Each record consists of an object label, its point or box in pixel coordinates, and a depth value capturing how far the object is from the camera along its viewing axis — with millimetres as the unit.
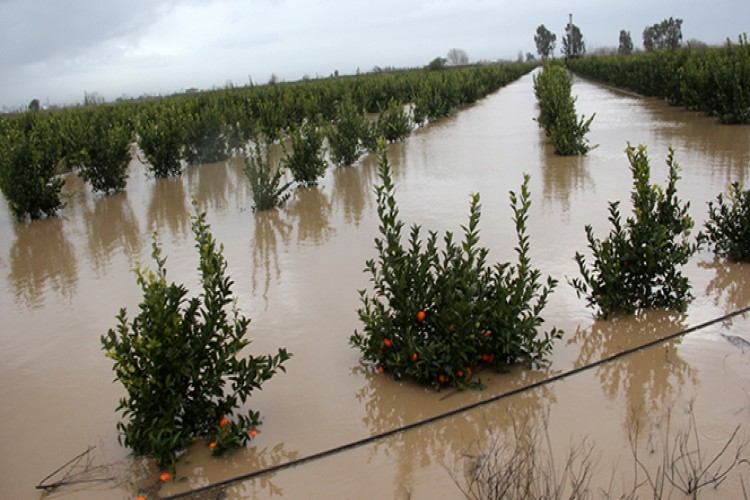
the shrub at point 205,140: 13906
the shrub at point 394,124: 14797
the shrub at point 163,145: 12070
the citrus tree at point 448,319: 3678
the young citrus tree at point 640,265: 4414
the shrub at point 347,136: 11922
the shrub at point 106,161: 10695
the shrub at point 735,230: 5207
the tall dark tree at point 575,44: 78338
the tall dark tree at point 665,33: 80125
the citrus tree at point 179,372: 3119
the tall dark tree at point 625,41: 88000
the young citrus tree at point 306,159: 10117
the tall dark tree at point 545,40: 117562
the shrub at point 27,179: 9070
